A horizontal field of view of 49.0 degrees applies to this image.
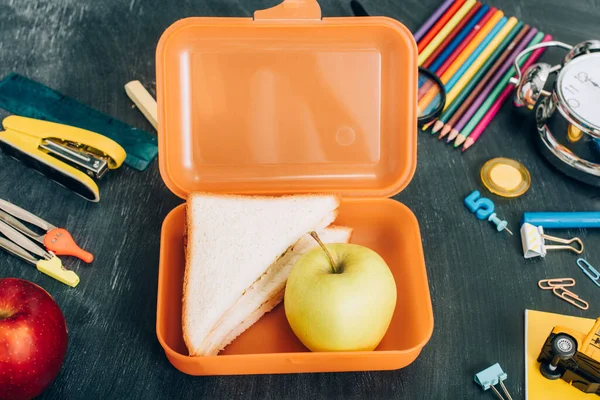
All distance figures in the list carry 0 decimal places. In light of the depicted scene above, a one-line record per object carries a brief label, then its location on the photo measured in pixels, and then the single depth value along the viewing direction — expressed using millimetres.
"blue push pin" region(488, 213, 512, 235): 945
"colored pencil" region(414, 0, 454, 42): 1109
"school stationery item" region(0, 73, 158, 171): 1003
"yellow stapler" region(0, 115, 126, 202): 941
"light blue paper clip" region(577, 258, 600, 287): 910
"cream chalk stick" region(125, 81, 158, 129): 1025
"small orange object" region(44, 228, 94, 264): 896
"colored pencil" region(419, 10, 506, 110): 1036
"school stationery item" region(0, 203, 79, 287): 883
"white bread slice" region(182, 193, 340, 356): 831
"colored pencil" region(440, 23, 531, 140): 1041
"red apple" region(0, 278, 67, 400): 730
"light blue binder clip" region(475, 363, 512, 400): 810
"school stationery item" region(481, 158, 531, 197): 983
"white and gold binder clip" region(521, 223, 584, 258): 914
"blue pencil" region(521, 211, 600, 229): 941
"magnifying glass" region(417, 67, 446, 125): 1025
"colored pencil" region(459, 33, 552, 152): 1027
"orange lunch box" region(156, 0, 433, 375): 850
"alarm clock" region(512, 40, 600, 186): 939
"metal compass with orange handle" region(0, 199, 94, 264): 897
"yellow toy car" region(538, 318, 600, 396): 779
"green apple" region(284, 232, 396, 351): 744
